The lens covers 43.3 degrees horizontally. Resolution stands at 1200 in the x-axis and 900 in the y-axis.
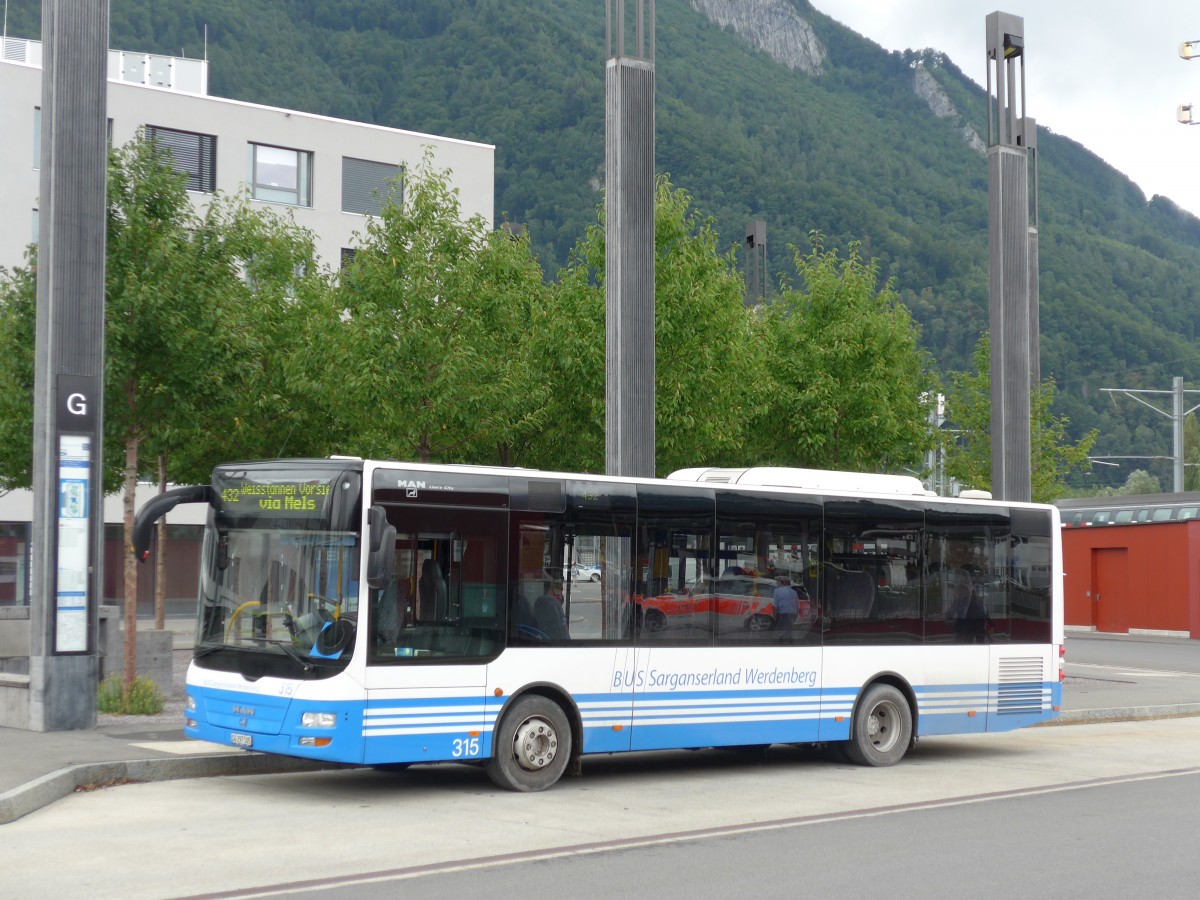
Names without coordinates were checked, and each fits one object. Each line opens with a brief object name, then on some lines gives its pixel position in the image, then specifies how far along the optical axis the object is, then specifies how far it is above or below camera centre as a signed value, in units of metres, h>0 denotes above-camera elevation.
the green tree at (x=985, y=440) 41.53 +3.07
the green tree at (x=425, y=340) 21.41 +2.98
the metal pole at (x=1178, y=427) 53.91 +4.44
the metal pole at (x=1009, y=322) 21.98 +3.31
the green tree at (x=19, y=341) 17.11 +2.38
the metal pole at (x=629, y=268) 17.42 +3.25
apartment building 44.59 +13.03
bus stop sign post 14.62 +1.60
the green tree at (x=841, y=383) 29.09 +3.19
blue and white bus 11.52 -0.59
